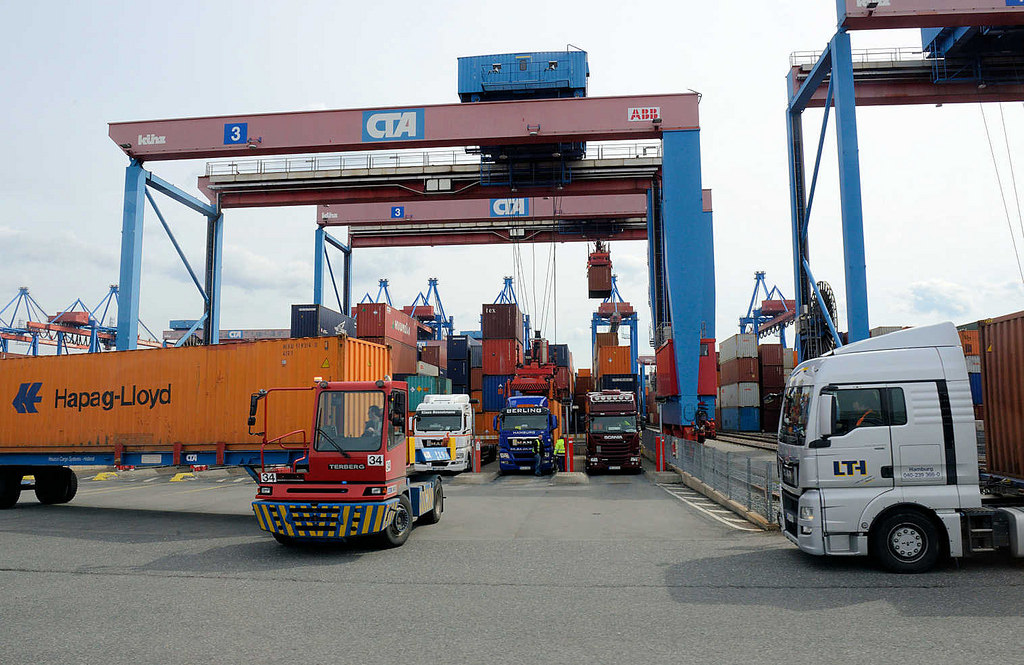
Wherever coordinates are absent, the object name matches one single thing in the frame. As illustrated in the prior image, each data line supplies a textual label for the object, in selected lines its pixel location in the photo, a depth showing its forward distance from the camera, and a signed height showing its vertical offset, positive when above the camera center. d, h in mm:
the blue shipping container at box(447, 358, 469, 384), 34688 +1393
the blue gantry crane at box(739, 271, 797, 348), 68506 +8735
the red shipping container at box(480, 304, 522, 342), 32094 +3574
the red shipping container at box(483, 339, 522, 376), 31750 +1947
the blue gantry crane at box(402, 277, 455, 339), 64312 +8156
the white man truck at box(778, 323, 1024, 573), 7586 -775
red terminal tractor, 9031 -1002
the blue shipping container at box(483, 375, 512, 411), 31734 +344
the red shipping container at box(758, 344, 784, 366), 40938 +2555
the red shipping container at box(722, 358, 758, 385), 40938 +1606
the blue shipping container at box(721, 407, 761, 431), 42156 -1344
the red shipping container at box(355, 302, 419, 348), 28094 +3243
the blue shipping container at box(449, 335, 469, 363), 34906 +2615
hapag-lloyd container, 12211 +198
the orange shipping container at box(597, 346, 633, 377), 37875 +2071
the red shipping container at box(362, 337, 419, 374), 27828 +1796
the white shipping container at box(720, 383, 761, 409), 41344 +127
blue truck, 20828 -1074
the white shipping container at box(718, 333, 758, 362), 41594 +3078
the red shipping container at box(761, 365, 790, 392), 40625 +1230
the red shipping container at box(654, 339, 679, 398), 22558 +936
